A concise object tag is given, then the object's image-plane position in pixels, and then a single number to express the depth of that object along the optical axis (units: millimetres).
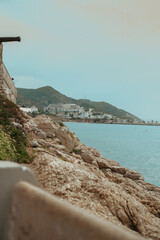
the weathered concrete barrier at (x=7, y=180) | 2207
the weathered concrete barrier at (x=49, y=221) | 1556
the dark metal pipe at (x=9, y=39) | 15166
